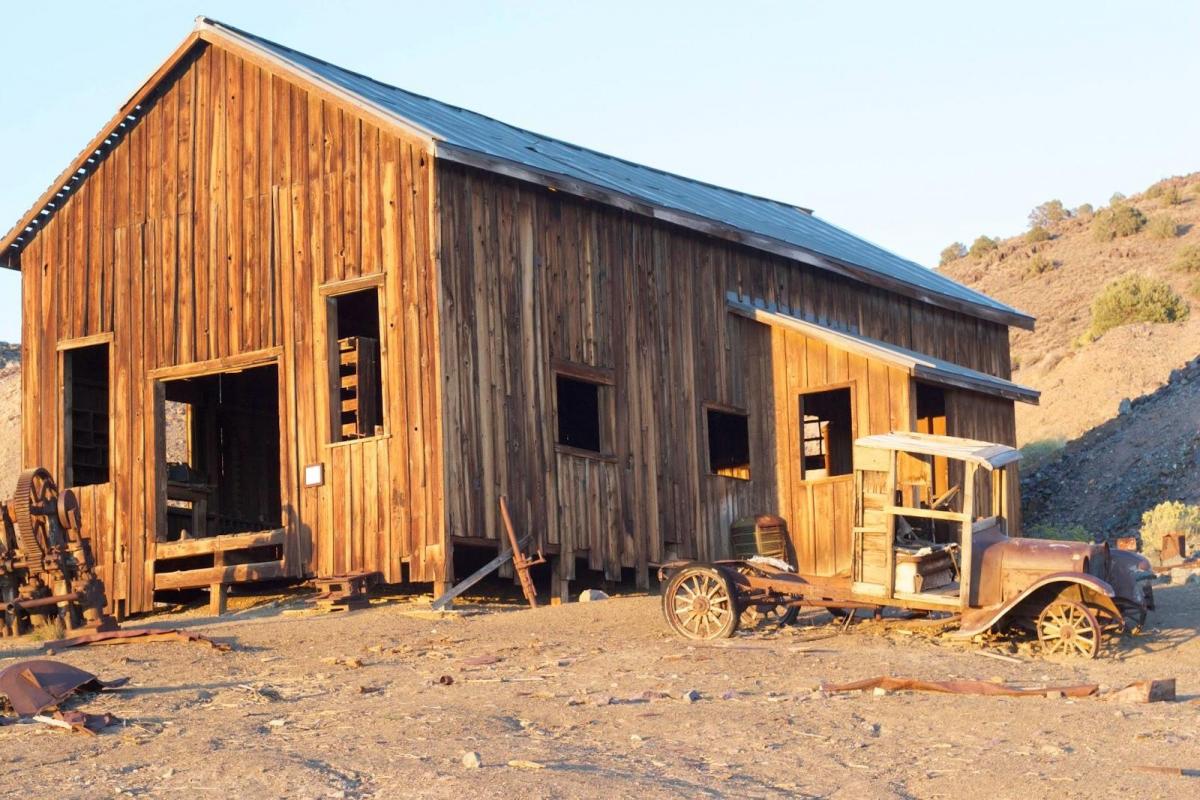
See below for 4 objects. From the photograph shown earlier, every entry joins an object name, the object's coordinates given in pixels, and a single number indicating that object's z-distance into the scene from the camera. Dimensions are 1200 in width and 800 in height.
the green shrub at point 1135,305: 50.50
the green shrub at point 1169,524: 26.44
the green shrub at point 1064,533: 28.47
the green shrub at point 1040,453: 36.25
